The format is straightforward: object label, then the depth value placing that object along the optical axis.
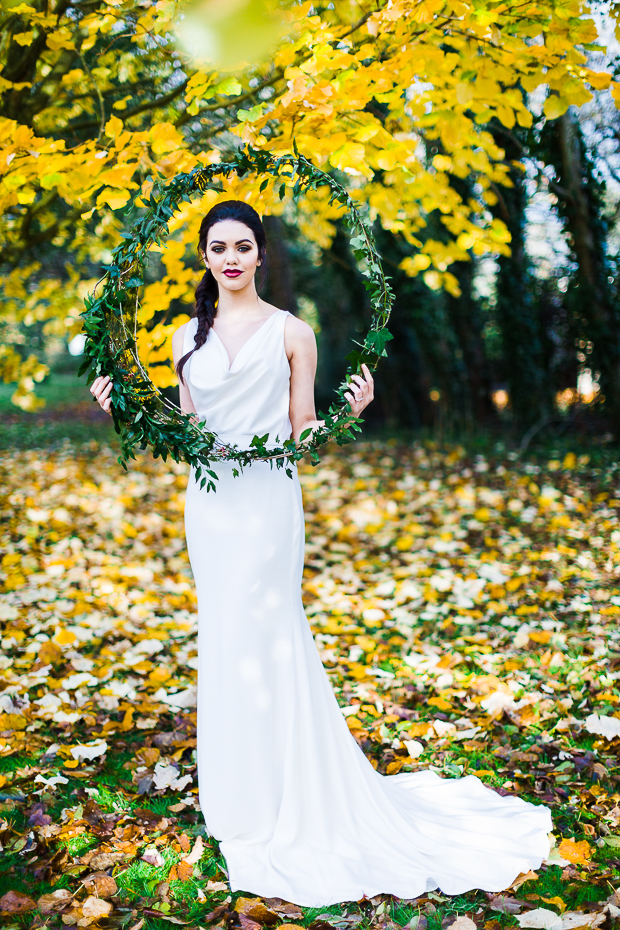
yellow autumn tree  2.93
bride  2.61
